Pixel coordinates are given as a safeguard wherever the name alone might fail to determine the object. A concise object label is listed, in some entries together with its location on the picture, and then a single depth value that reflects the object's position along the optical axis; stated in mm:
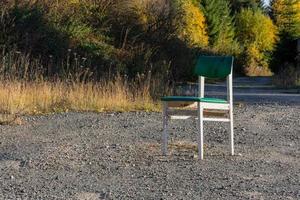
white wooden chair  8492
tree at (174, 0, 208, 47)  30294
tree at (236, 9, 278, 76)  81056
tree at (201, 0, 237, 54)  68688
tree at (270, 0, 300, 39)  65238
